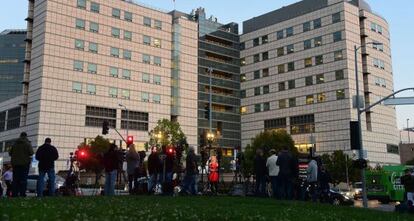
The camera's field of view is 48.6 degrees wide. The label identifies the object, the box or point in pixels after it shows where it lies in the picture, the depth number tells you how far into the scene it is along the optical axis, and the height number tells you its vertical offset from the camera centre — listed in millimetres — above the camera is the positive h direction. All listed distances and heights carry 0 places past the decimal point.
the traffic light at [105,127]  33169 +3203
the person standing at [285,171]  19875 +40
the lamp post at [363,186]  23722 -718
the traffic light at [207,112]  37062 +4852
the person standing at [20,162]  16609 +325
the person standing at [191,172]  20875 -18
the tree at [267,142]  67875 +4463
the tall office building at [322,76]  84875 +18855
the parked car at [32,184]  29745 -834
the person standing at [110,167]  18500 +174
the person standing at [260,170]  21453 +86
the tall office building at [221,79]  99750 +20635
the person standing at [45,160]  17266 +417
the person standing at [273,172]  20766 -5
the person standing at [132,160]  20172 +499
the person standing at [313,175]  21500 -139
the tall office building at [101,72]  76875 +17992
